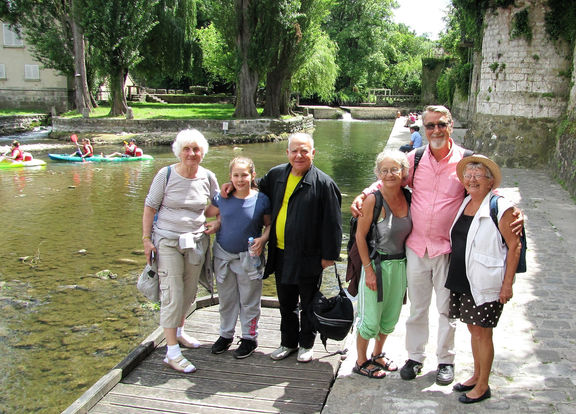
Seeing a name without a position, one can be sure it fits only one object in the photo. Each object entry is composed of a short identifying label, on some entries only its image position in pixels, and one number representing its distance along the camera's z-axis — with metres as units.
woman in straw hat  3.35
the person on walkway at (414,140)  13.21
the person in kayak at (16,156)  18.44
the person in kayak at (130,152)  20.36
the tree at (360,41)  51.81
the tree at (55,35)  29.53
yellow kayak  18.02
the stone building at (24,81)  34.34
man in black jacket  4.05
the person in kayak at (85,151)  19.99
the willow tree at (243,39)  28.19
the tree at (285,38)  27.66
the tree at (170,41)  33.66
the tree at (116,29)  25.97
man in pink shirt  3.67
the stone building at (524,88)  14.19
